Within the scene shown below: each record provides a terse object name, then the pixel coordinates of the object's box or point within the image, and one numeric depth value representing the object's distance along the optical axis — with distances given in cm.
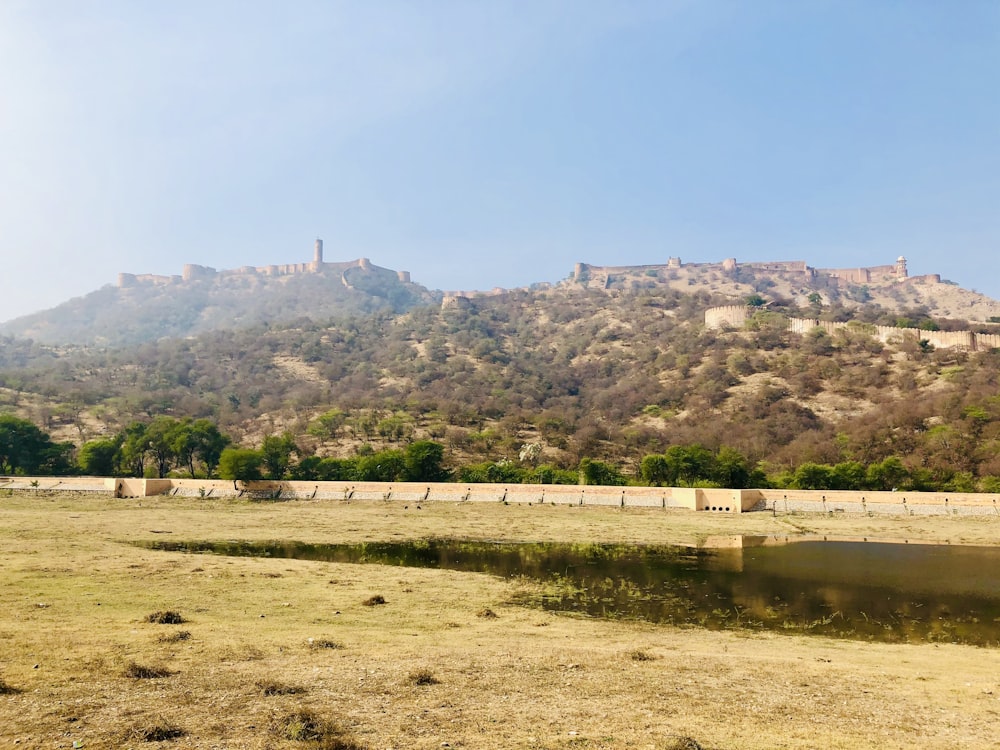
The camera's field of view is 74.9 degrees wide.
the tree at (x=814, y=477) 4966
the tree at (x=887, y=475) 4931
